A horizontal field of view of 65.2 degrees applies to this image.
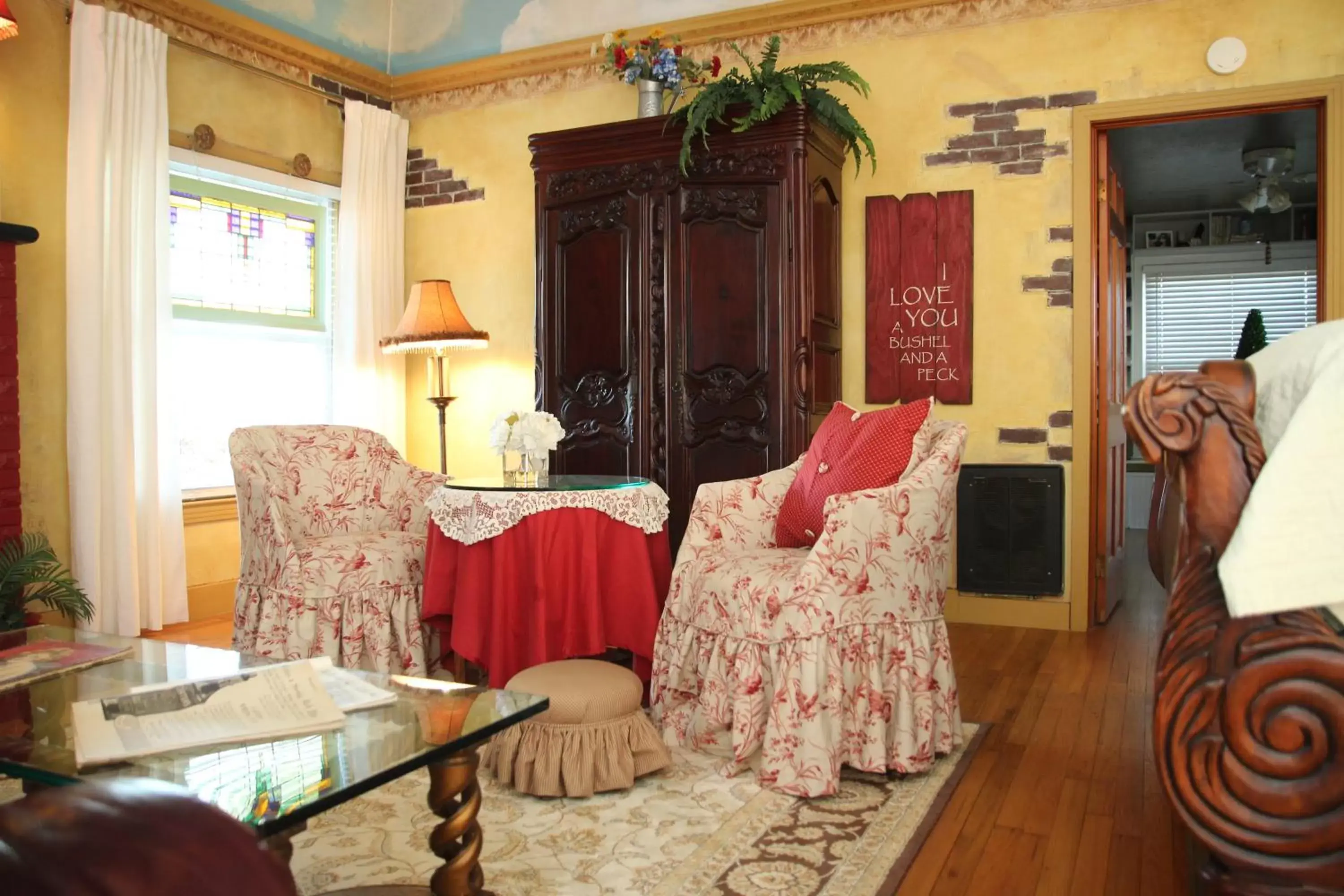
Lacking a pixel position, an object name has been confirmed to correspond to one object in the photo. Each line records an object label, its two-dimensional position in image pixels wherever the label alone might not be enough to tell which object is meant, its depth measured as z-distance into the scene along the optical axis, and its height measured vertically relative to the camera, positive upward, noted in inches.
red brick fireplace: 155.1 +8.7
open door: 177.6 +5.3
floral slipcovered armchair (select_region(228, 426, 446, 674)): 135.2 -16.2
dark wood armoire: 174.1 +24.2
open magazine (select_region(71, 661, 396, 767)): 59.5 -16.8
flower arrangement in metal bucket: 191.0 +68.7
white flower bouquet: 139.9 +0.6
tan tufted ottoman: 97.6 -28.6
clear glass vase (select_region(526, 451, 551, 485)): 140.7 -3.7
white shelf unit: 324.8 +65.6
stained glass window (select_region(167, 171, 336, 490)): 197.2 +25.3
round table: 126.9 -16.5
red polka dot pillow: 113.7 -2.9
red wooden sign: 183.2 +24.2
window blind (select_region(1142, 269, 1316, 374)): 323.9 +38.3
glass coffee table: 53.6 -17.7
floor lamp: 202.2 +20.9
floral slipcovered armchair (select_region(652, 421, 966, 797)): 102.2 -21.4
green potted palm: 149.0 -21.0
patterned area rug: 81.3 -34.2
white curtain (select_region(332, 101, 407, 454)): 223.9 +35.4
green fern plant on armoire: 169.9 +55.8
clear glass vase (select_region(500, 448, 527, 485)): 142.1 -3.5
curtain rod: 192.9 +72.7
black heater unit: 174.7 -15.9
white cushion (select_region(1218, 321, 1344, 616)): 48.9 -4.3
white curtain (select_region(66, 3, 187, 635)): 171.0 +18.6
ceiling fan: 258.4 +65.9
